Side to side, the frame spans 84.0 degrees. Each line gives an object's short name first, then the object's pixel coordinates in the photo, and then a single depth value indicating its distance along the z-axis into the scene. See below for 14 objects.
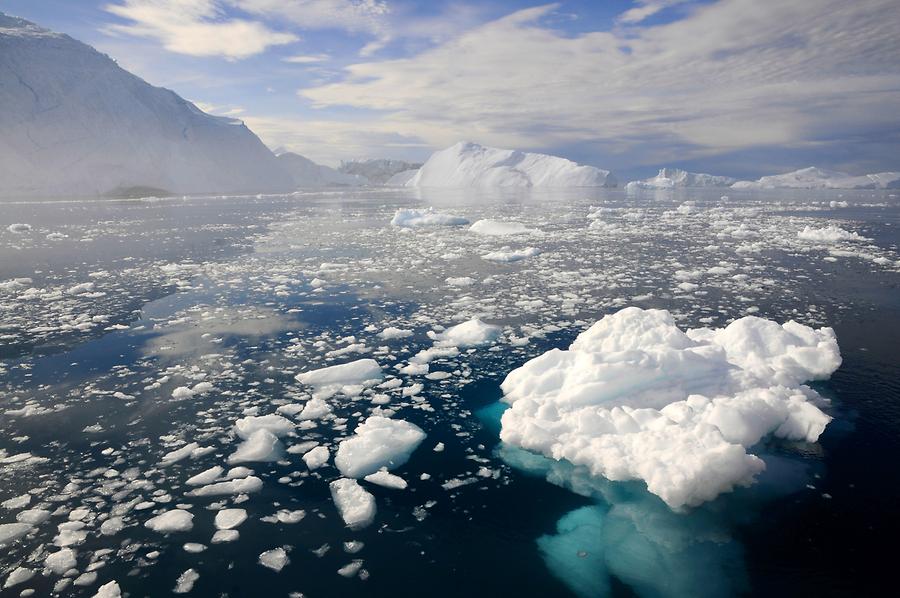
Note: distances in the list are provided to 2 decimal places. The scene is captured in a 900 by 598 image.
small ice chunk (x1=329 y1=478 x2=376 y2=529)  4.11
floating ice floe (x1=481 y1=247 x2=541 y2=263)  15.41
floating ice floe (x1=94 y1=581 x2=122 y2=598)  3.34
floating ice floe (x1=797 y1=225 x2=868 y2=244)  18.97
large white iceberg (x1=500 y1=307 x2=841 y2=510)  4.43
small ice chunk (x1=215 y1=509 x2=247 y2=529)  4.04
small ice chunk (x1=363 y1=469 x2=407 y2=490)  4.61
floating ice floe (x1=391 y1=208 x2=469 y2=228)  26.41
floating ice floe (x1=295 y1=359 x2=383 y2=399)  6.68
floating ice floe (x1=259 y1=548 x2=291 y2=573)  3.62
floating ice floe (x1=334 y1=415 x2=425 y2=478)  4.84
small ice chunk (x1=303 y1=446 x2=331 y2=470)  4.87
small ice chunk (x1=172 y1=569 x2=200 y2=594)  3.39
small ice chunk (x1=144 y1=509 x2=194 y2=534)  3.96
